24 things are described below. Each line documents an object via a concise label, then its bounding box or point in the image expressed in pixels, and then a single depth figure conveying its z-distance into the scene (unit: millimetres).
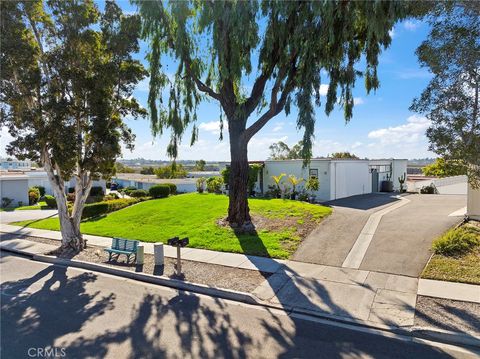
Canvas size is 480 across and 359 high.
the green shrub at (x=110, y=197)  34053
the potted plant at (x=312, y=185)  21312
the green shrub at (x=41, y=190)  40044
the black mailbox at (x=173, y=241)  9328
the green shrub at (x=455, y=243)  9562
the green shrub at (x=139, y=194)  30828
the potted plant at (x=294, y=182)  22156
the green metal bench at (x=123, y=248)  10944
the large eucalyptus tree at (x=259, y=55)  10430
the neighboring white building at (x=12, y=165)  84375
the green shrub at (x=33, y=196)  35191
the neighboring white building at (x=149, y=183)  44438
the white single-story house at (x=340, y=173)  22234
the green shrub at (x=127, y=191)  41556
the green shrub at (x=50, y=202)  30320
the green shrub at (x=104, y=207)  21906
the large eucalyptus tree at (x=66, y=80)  11094
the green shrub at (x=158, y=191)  28750
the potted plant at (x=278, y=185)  23169
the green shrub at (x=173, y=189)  35000
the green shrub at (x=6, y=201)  32016
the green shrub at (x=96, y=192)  37625
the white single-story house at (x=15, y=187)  32634
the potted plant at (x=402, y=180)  28191
